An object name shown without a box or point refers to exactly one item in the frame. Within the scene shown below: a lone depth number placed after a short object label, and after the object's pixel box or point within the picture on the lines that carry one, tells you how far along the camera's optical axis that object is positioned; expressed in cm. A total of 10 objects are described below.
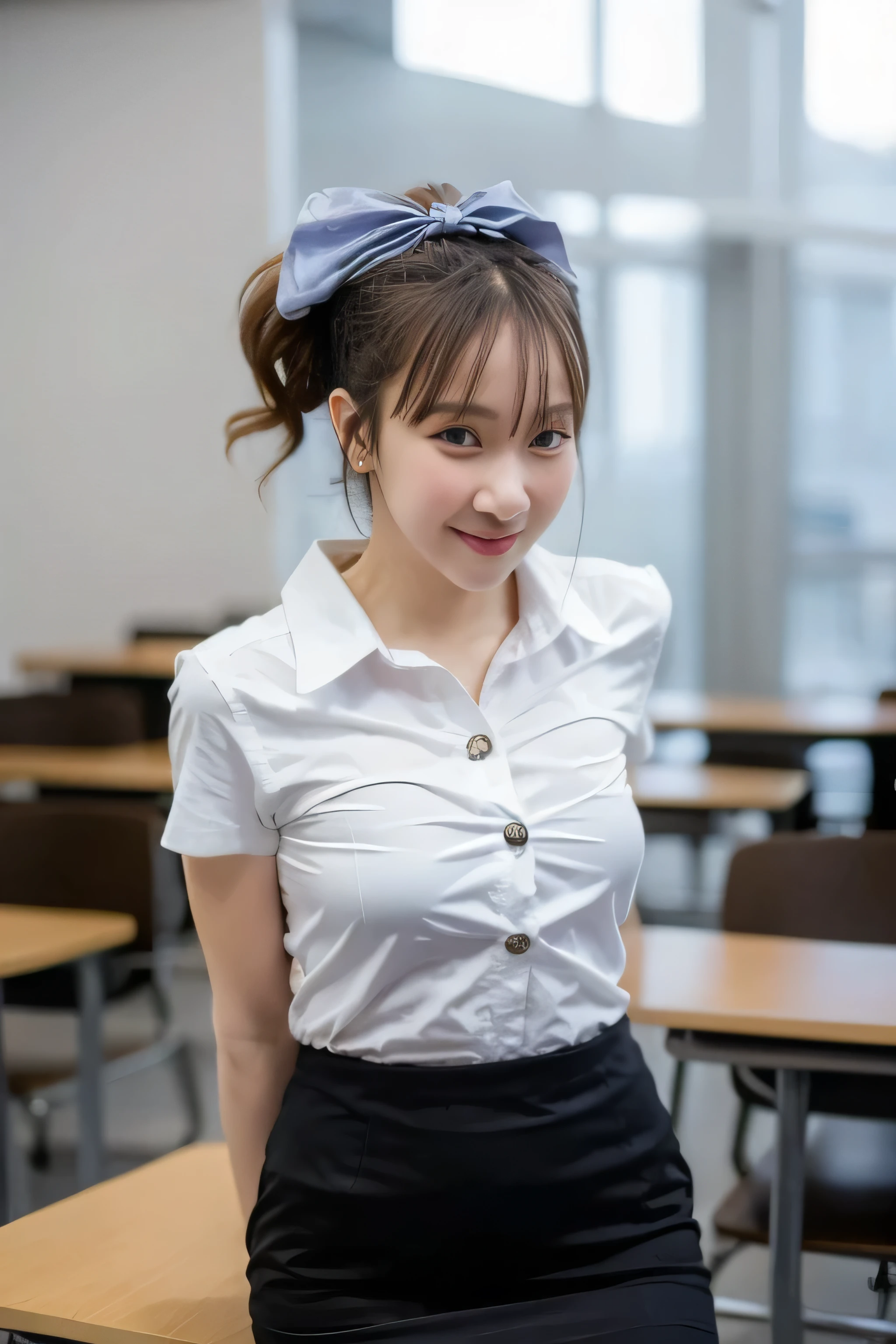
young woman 116
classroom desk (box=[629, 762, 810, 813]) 346
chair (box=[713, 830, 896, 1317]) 181
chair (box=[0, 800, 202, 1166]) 273
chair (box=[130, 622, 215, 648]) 628
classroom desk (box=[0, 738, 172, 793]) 364
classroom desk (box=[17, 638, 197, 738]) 526
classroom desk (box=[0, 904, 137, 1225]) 219
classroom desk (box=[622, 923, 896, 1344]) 166
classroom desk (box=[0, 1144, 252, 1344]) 132
